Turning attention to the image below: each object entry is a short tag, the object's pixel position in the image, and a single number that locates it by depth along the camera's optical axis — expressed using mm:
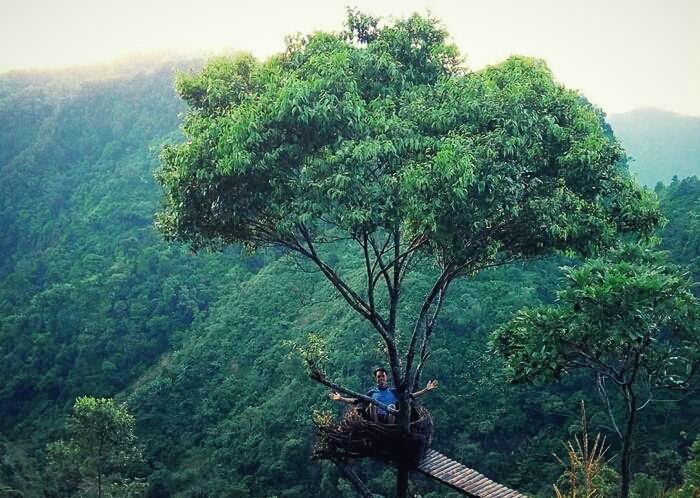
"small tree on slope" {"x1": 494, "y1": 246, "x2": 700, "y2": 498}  6125
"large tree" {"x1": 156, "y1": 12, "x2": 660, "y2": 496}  5672
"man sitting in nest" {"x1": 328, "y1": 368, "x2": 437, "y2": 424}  6551
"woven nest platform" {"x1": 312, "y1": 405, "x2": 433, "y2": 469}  6324
